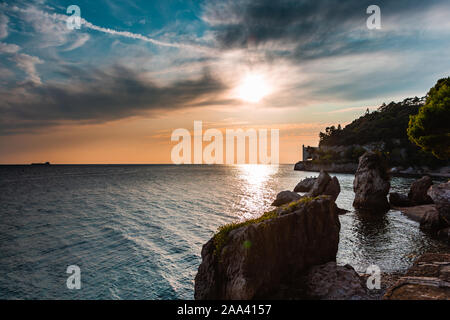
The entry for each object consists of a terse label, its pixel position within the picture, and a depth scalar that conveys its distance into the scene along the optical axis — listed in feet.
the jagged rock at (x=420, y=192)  115.96
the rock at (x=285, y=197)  117.35
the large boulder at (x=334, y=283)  33.24
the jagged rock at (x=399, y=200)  118.62
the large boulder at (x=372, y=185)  113.39
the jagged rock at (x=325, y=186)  121.98
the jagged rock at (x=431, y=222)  74.59
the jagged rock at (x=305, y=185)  170.03
